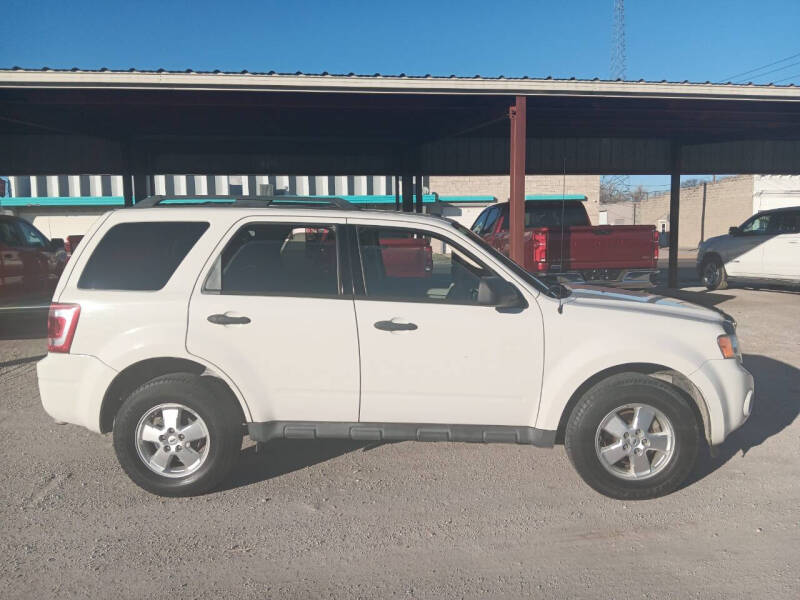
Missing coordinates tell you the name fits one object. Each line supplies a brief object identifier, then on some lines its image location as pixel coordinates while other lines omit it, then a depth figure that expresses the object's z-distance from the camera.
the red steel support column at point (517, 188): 10.09
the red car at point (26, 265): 9.44
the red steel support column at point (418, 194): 18.03
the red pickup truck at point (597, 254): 10.78
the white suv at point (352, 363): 4.12
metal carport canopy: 9.16
